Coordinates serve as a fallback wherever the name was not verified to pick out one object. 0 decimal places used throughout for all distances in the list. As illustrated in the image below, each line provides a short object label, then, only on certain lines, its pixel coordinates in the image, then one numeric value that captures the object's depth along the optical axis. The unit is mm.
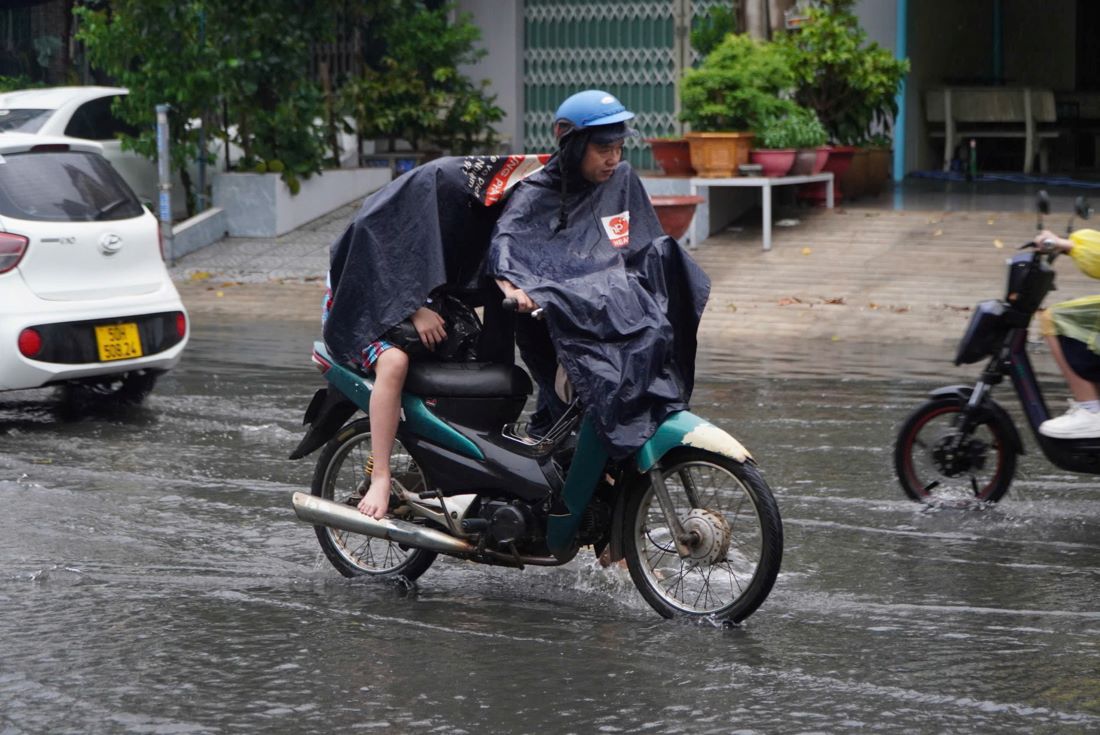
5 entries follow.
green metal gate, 20109
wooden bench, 20922
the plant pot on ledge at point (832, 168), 16953
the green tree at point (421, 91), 19469
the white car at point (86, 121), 16672
